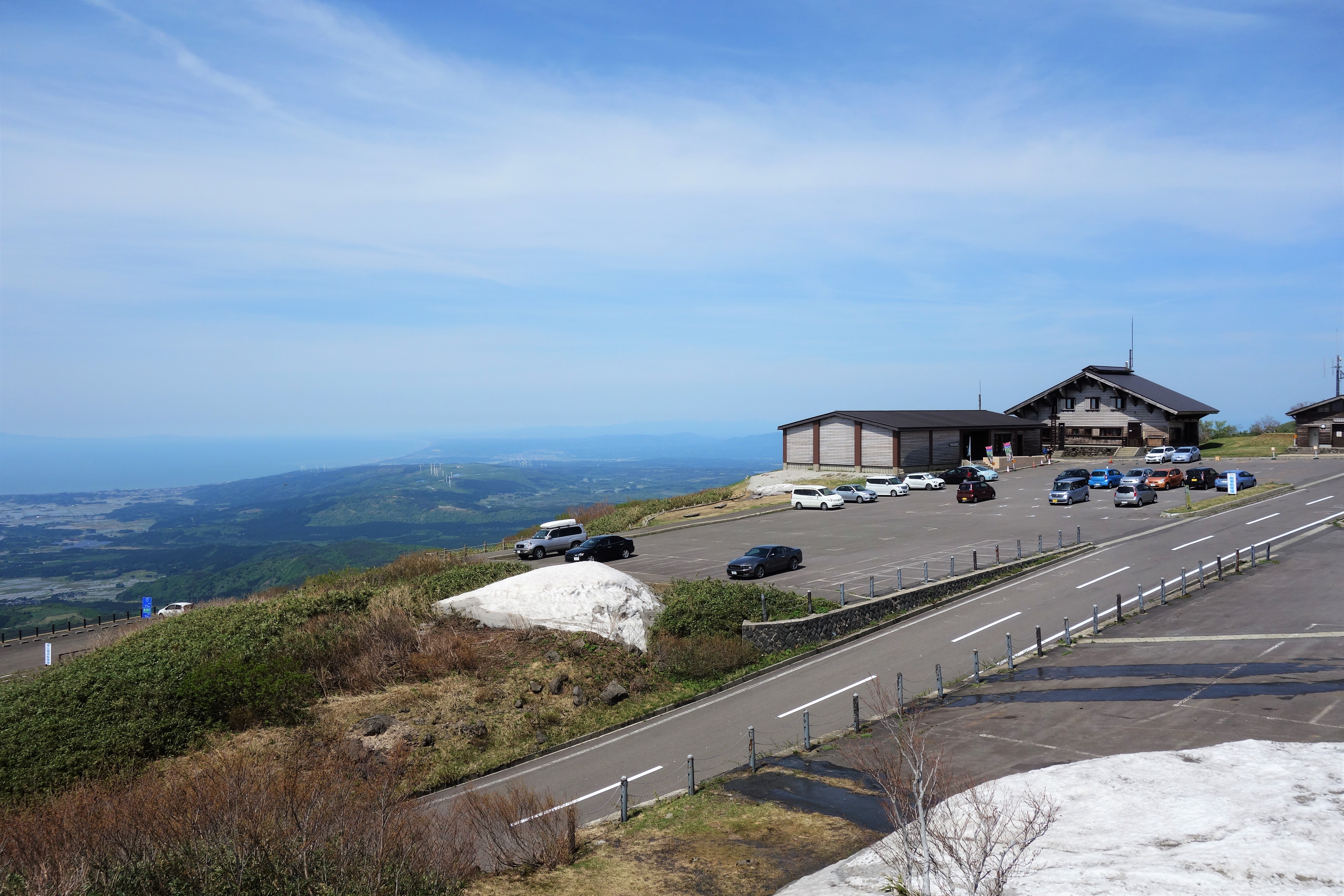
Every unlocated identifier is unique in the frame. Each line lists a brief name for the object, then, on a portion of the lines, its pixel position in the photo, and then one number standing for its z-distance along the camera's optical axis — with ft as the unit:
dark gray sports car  111.75
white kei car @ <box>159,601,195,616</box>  124.57
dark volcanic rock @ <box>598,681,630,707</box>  73.97
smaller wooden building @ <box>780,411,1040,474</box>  228.22
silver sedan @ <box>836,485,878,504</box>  191.62
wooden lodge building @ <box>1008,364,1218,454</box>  262.06
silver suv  140.67
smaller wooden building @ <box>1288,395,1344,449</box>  238.89
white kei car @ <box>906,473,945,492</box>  208.54
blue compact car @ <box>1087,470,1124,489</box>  195.62
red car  180.04
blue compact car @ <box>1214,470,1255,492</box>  178.50
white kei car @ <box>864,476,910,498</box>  200.85
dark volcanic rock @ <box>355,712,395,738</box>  65.21
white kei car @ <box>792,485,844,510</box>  181.98
